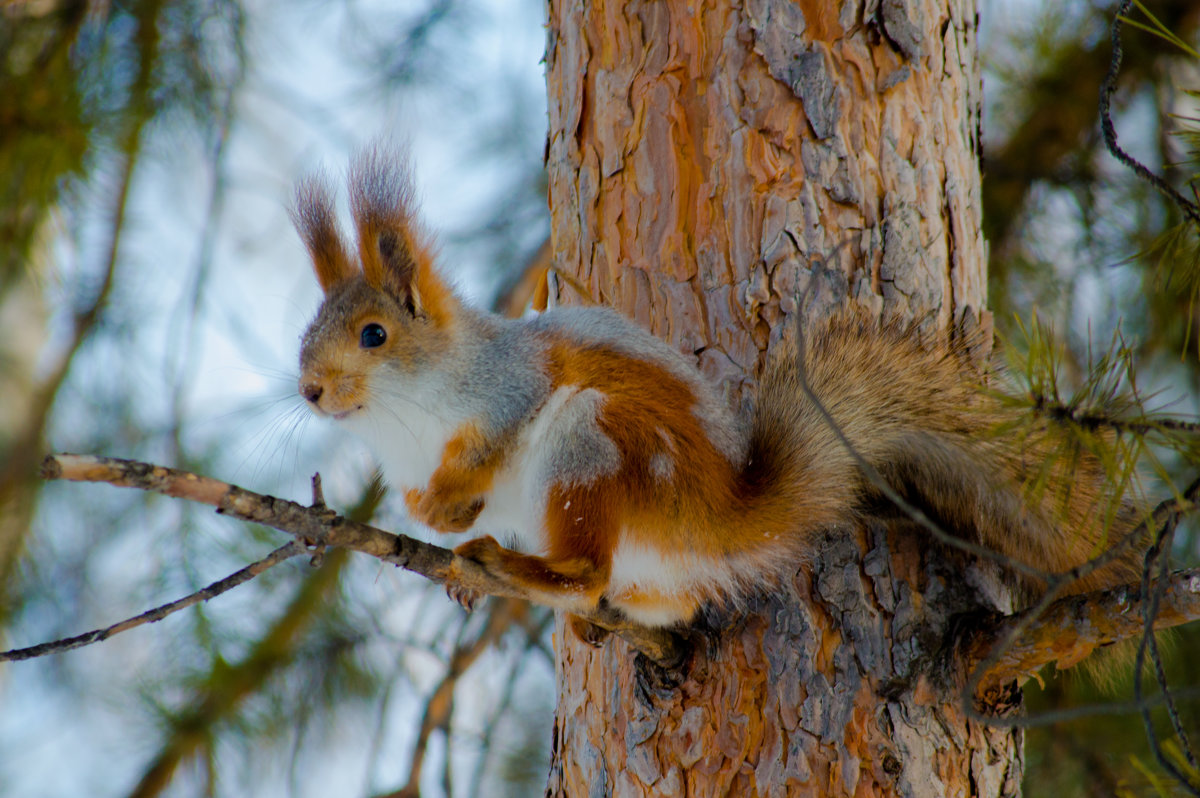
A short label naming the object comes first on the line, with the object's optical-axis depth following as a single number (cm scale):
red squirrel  499
